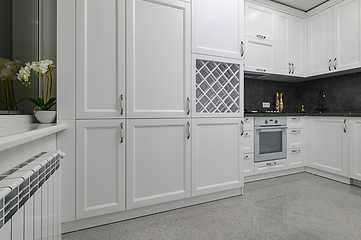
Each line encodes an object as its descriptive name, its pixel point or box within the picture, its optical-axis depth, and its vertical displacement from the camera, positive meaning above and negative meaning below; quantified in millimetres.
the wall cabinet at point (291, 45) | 3125 +1209
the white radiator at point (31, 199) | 584 -291
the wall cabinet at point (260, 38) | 2852 +1199
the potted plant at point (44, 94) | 1391 +205
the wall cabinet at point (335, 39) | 2732 +1212
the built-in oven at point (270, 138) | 2797 -261
